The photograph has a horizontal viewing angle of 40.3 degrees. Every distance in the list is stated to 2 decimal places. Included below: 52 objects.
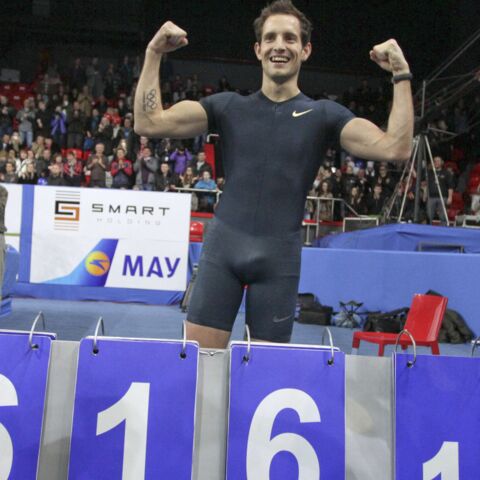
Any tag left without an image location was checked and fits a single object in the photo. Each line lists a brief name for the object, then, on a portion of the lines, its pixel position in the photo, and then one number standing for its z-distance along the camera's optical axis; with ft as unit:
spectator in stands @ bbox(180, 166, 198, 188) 46.90
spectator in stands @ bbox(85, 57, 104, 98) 65.15
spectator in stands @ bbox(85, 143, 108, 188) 46.09
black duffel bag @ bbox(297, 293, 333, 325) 29.60
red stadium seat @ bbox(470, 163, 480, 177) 56.97
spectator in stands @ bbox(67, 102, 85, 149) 55.77
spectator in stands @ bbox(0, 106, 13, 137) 55.06
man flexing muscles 7.09
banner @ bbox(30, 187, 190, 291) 32.91
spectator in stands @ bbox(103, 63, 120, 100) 64.08
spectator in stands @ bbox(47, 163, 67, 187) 44.30
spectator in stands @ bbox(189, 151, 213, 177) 47.50
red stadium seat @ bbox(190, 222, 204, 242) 39.40
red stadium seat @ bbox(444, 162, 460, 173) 58.08
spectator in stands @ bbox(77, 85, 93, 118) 59.21
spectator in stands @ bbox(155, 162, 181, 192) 46.47
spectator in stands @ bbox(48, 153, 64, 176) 45.71
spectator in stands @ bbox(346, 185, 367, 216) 48.98
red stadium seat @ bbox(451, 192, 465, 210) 52.90
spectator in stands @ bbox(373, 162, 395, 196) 49.01
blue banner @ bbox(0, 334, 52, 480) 5.15
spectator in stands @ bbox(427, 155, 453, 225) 43.92
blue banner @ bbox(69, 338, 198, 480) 5.17
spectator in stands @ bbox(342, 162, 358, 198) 49.80
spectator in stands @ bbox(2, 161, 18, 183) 44.14
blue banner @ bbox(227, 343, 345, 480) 5.21
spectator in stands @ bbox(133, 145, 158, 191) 47.29
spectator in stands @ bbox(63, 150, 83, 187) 45.34
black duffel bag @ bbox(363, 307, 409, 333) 25.93
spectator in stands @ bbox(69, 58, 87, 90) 64.34
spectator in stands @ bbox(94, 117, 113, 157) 52.65
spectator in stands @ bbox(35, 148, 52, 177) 47.19
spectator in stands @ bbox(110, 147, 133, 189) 46.70
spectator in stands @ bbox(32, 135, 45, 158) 50.90
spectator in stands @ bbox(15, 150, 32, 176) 46.55
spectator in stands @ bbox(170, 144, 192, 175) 50.26
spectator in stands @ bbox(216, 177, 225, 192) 48.45
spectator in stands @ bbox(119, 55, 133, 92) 65.36
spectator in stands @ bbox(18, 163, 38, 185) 45.92
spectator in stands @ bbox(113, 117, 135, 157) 52.03
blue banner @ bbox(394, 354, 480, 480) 5.27
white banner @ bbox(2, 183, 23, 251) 32.83
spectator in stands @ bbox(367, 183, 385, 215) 48.60
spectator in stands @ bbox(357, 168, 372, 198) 49.57
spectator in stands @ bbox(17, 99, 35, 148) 55.16
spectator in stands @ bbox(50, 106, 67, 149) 55.26
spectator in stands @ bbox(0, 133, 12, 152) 51.78
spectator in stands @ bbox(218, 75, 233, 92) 67.82
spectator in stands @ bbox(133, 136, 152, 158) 51.01
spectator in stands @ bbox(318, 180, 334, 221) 48.52
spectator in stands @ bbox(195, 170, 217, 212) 46.50
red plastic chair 18.25
